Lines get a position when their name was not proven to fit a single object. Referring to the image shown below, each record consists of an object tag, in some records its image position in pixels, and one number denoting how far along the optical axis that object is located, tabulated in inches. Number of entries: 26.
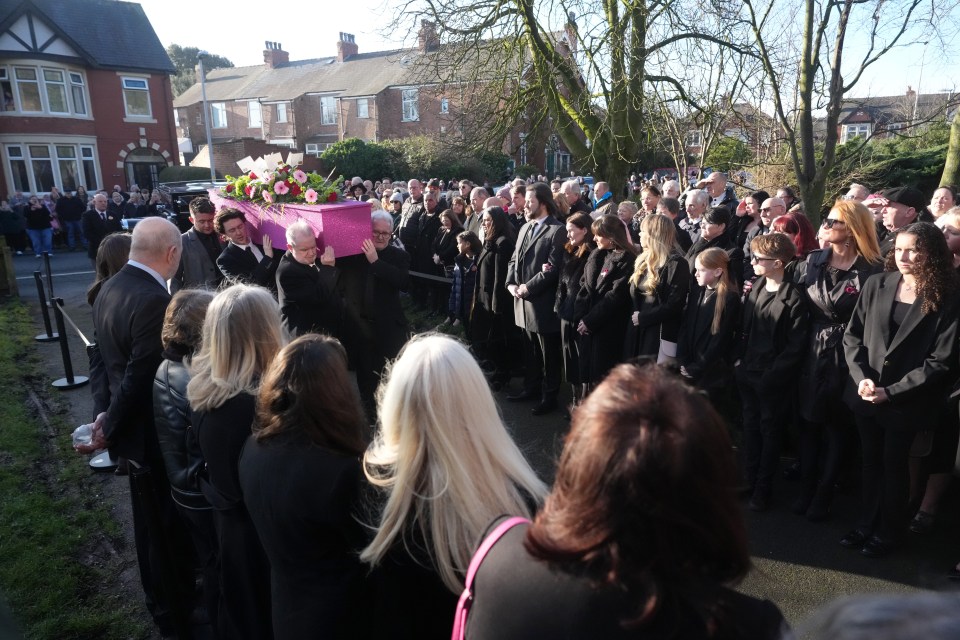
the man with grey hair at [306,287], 196.4
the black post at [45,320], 340.8
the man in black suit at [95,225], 538.0
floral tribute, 233.1
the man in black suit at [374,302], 221.8
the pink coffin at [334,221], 211.5
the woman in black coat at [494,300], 262.5
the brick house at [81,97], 1115.5
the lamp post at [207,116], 1243.1
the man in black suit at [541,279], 235.3
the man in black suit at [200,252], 245.6
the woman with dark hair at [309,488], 79.0
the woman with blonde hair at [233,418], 100.0
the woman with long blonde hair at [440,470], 71.1
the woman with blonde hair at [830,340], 158.6
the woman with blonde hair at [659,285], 196.1
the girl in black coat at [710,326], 176.6
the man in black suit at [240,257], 226.8
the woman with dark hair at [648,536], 45.2
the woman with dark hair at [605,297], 212.2
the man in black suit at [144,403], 126.4
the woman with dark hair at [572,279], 222.5
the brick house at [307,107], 1758.1
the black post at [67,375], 279.0
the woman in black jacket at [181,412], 113.3
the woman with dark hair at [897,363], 135.9
